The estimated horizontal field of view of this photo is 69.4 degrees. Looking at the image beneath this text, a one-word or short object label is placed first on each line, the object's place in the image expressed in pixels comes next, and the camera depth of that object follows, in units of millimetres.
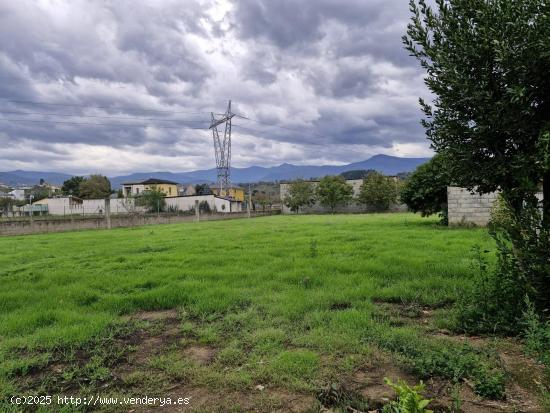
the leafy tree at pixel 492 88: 3838
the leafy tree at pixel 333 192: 63656
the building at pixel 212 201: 60794
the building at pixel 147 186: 79562
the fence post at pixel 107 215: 29109
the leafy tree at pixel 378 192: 61781
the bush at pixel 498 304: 4305
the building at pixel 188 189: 100762
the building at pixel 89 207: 32456
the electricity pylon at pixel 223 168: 72988
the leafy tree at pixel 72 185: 75875
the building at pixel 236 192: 90781
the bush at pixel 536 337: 3414
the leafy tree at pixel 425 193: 17031
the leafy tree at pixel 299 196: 66938
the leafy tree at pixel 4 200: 54062
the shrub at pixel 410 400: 2119
